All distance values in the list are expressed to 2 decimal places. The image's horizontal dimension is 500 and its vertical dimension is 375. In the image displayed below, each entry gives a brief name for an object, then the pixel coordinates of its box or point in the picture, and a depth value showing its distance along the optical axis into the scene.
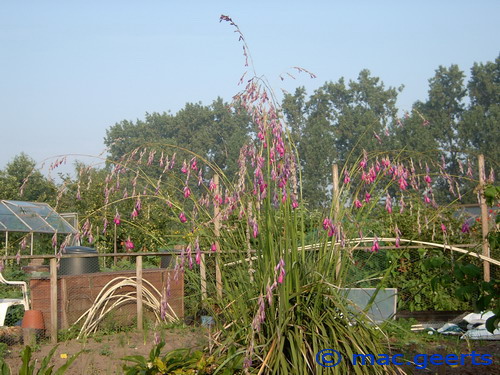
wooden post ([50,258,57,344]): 6.46
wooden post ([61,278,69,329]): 6.80
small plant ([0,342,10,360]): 5.27
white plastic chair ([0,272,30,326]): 6.91
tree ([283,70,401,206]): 35.69
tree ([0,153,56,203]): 25.89
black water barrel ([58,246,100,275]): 7.38
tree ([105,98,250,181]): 46.31
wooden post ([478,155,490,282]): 7.16
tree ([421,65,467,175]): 37.69
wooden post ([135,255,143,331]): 6.94
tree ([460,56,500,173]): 35.62
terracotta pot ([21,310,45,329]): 6.41
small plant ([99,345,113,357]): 5.43
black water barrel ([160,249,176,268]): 8.24
